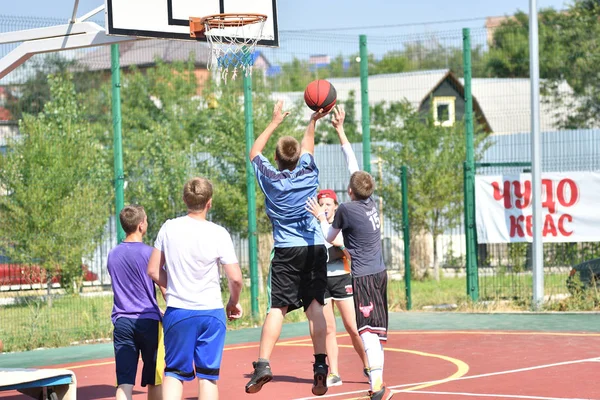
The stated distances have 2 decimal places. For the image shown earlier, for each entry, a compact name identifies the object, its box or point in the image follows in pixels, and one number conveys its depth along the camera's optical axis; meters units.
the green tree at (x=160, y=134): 19.02
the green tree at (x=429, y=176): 24.98
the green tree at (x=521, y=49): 52.03
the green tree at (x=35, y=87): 16.31
